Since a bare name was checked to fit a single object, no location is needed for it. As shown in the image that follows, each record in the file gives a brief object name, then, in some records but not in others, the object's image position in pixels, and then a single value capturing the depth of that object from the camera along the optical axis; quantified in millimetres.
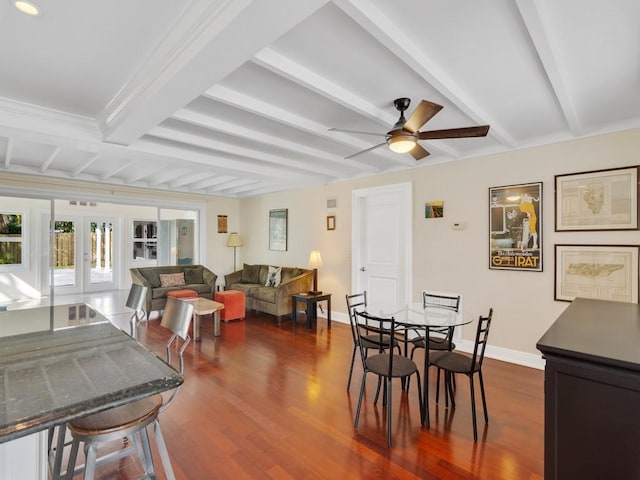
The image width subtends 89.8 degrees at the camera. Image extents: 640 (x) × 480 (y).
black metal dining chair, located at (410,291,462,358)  2867
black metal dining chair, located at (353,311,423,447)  2300
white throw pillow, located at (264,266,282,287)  6035
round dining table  2373
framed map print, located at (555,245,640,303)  2980
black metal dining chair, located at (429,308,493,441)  2248
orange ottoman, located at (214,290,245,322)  5352
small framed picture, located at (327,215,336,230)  5617
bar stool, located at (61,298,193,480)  1261
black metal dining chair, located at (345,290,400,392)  2871
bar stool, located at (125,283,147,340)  2635
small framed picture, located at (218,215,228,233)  7559
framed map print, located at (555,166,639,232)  2986
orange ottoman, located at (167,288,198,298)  5477
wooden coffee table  4273
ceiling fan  2158
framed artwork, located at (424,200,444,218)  4230
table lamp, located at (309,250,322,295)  5398
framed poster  3492
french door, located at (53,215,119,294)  7711
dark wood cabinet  924
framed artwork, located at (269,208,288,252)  6645
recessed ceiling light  1560
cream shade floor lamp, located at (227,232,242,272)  7418
